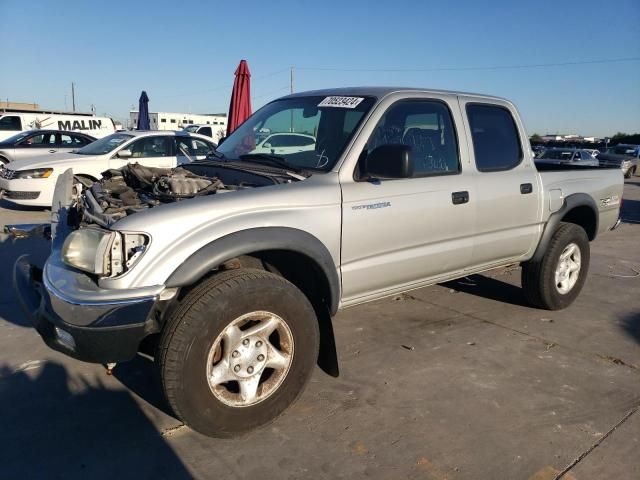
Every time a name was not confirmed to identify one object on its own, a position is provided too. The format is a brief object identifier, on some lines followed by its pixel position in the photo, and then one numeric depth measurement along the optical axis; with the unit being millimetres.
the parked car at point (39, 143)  12688
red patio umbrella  11367
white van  17891
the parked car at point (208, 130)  24178
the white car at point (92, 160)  9258
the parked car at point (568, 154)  21428
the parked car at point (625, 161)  24772
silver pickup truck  2471
